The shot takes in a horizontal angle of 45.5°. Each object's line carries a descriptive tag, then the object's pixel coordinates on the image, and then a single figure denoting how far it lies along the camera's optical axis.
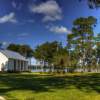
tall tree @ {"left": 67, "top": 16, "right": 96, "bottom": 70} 29.14
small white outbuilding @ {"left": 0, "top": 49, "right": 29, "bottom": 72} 27.54
